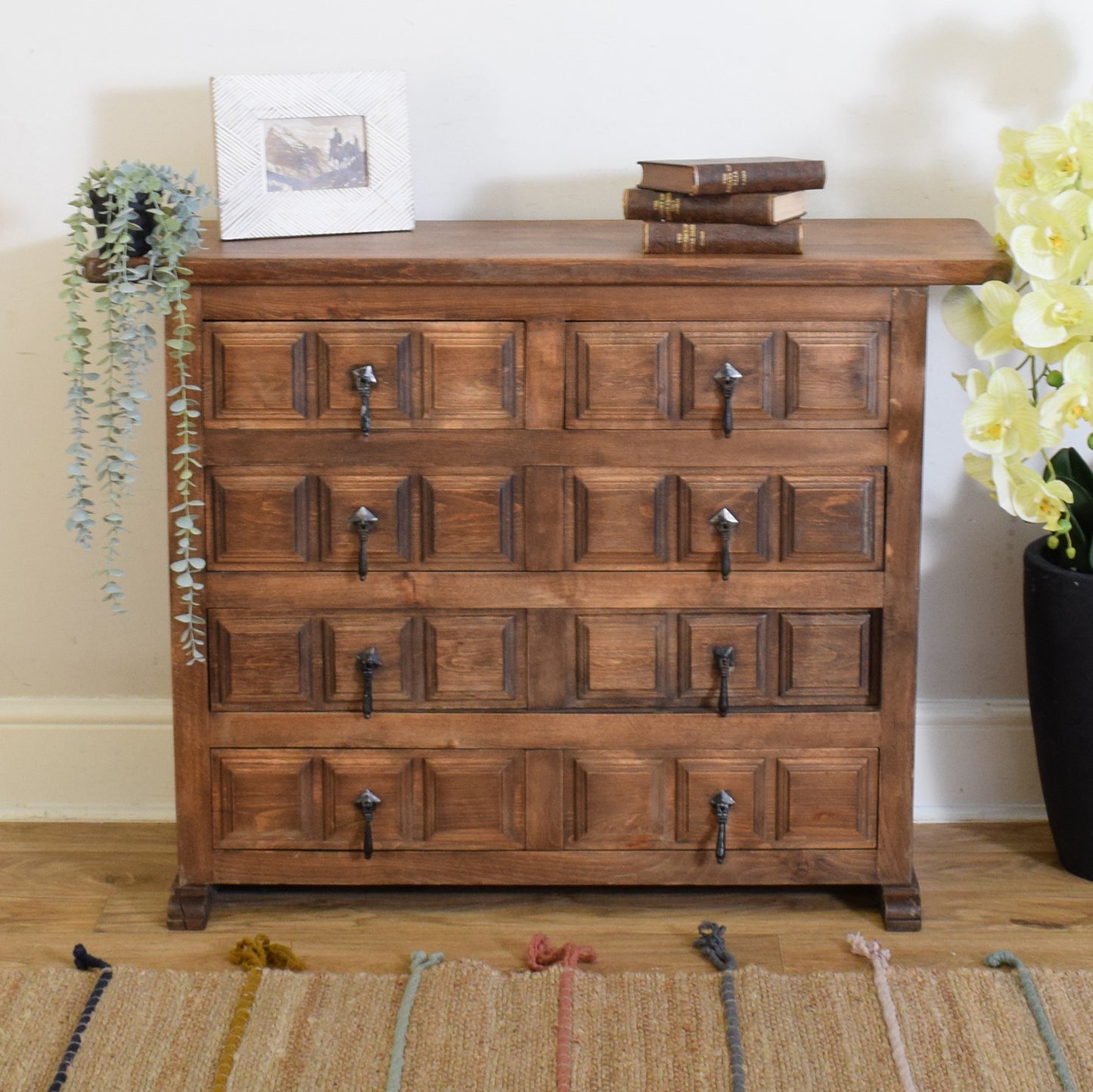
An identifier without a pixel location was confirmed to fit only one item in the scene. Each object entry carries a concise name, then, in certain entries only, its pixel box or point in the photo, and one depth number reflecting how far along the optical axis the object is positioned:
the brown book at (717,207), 1.94
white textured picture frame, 2.05
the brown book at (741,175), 1.93
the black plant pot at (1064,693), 2.16
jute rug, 1.84
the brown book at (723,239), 1.95
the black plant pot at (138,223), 1.88
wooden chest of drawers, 1.96
